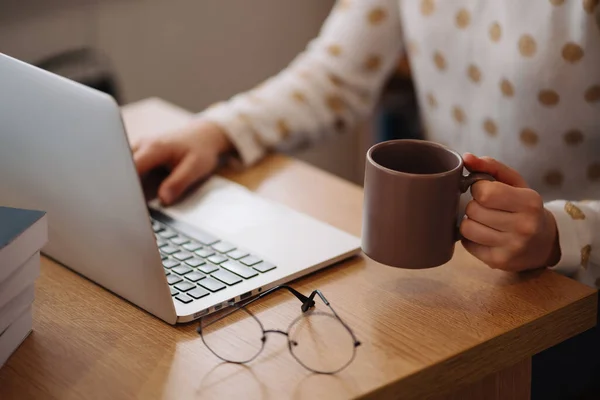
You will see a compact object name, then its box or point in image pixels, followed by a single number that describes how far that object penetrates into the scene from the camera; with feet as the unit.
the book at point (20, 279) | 2.33
